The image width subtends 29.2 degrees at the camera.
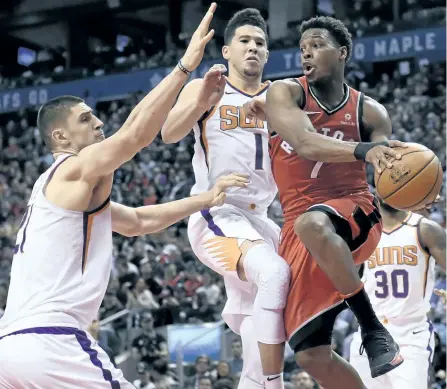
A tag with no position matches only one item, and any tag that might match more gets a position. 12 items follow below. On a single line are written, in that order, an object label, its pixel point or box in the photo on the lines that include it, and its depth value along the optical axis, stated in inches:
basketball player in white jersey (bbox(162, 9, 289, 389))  202.4
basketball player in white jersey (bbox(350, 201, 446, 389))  278.5
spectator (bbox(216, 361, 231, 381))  408.5
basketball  169.8
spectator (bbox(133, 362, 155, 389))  431.9
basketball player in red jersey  180.7
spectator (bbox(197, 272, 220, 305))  512.4
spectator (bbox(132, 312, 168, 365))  471.9
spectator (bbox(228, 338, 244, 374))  426.9
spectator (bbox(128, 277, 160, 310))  523.8
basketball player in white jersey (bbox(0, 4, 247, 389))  160.9
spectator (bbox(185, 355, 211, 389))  418.6
